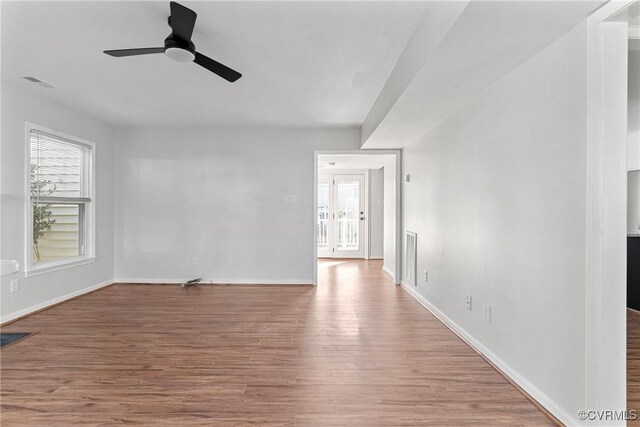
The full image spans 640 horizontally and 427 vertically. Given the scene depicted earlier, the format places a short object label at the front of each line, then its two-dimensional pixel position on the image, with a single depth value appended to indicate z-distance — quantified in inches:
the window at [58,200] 150.3
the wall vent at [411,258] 179.0
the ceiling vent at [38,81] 129.3
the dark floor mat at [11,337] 114.4
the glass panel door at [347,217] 324.2
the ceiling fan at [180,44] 78.5
